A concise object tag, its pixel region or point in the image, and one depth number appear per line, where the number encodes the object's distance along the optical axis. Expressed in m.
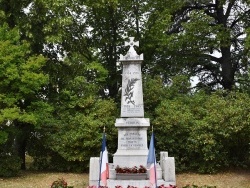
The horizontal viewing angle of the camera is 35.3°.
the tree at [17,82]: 15.57
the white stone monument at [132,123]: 15.27
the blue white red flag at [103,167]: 11.28
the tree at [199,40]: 21.80
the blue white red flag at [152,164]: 10.75
